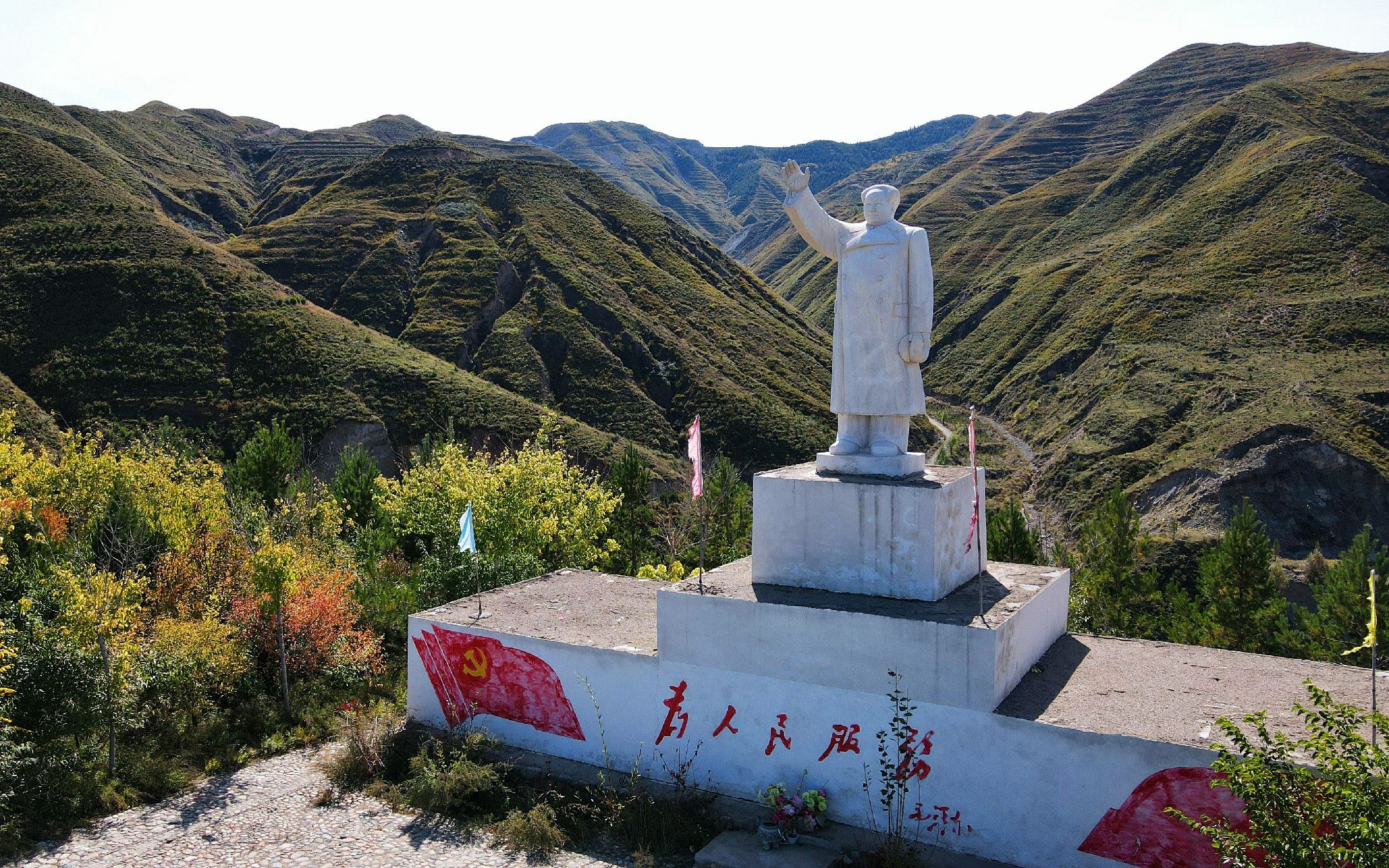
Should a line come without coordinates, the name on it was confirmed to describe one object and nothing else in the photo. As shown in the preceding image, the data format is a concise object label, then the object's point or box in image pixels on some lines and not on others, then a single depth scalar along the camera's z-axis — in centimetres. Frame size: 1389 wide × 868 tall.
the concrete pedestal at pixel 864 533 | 1018
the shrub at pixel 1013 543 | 2103
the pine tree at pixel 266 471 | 2784
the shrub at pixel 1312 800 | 546
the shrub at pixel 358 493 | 2791
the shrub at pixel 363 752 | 1181
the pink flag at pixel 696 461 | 1041
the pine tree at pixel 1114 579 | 1939
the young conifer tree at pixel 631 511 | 2822
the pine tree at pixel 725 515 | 2705
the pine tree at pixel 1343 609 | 1684
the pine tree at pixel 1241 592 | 1809
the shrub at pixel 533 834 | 988
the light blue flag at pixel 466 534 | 1325
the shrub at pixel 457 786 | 1079
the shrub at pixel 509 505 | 1970
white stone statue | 1094
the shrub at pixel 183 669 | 1302
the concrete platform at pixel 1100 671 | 905
